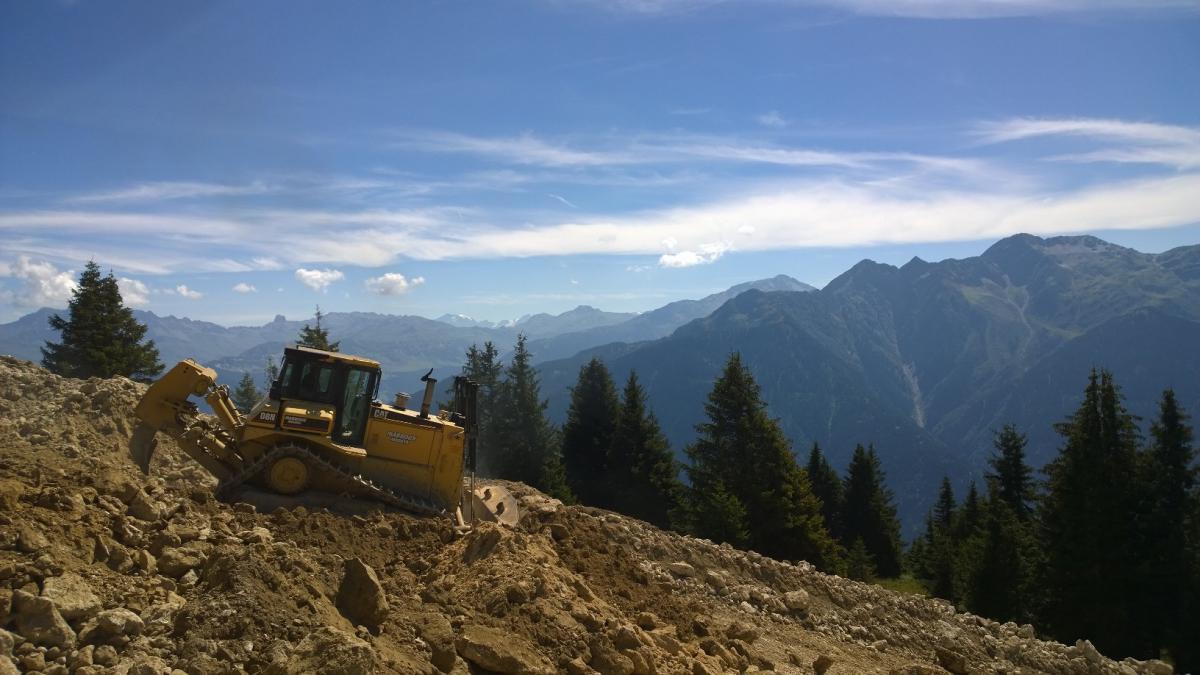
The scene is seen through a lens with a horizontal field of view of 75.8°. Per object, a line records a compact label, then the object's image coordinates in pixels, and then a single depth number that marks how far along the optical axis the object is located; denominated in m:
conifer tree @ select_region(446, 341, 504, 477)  36.41
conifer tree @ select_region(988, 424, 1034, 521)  40.09
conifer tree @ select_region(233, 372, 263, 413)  45.16
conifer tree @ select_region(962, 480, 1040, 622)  22.89
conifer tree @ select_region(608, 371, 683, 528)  33.09
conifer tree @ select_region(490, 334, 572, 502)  34.84
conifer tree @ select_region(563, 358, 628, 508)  35.88
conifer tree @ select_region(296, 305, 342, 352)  35.88
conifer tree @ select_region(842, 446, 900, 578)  44.09
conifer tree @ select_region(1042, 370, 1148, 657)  21.70
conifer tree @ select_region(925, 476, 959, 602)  29.02
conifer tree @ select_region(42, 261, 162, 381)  29.52
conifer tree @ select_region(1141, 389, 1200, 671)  21.08
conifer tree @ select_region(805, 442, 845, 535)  44.25
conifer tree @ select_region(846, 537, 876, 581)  27.99
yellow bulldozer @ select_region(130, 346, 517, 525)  11.81
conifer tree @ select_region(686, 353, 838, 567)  24.88
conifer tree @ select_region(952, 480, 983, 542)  36.38
